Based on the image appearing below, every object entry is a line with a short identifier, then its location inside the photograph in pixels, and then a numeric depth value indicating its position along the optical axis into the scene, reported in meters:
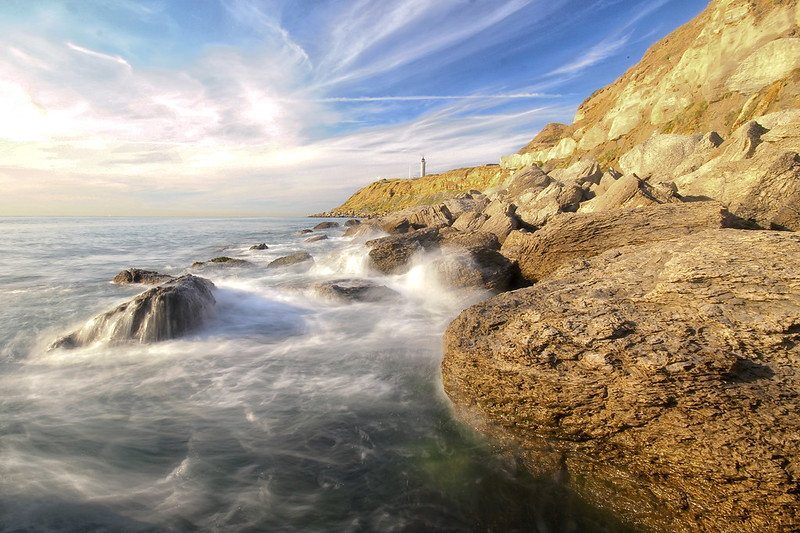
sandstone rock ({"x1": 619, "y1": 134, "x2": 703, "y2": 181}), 16.64
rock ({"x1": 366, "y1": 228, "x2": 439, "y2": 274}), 11.91
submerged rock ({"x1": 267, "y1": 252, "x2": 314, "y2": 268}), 16.39
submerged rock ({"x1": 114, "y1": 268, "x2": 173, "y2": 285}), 13.00
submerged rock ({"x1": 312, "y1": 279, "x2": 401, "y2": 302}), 9.62
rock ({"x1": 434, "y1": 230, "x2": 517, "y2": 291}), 8.51
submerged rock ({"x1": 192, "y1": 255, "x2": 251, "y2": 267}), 17.15
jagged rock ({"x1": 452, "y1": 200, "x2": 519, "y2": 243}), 12.09
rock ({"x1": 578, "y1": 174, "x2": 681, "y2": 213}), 8.62
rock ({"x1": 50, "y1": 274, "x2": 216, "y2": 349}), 7.12
